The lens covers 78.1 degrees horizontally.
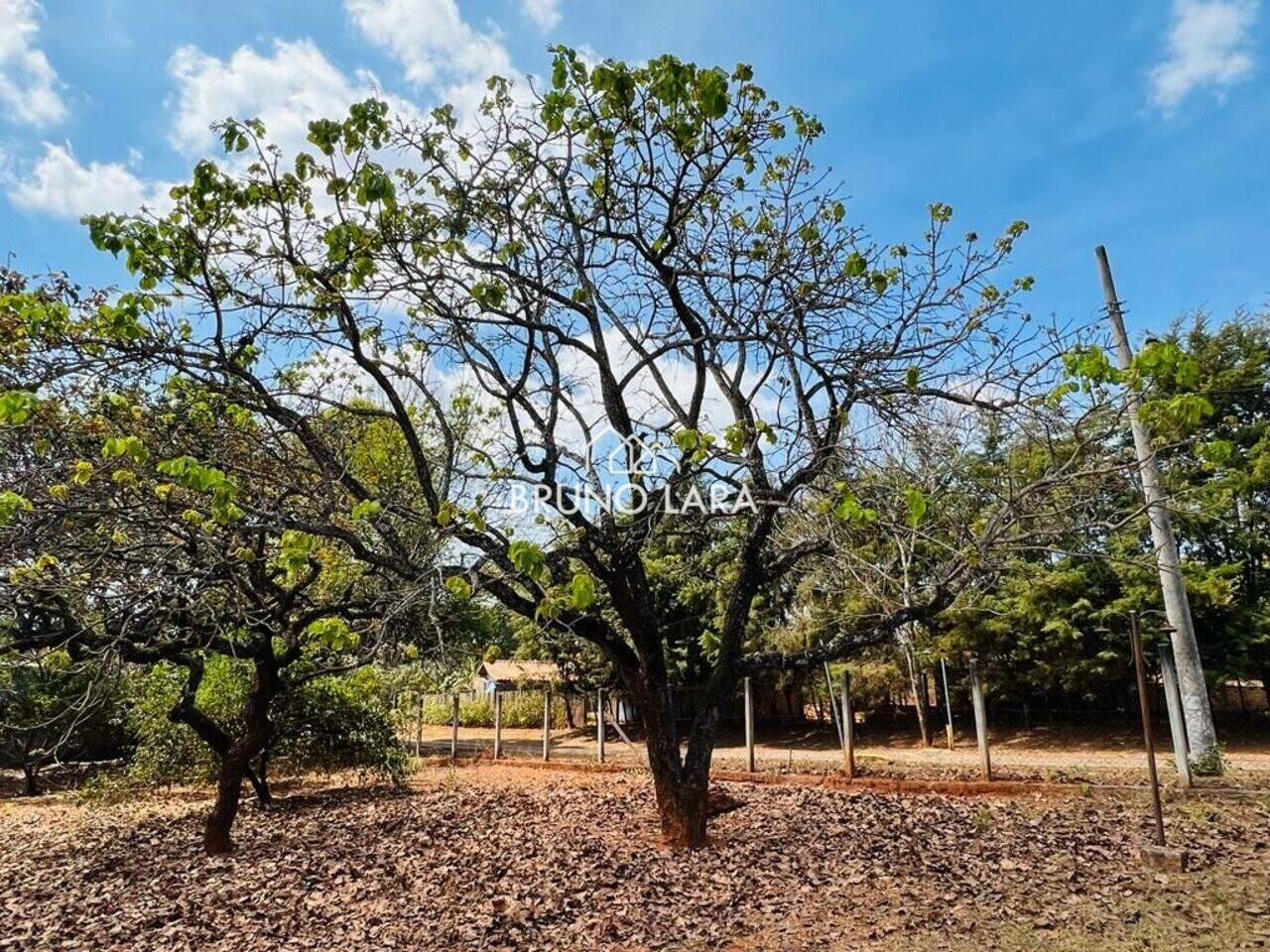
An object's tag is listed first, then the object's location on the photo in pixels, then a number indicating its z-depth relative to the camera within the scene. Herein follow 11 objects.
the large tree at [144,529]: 4.44
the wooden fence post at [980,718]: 9.13
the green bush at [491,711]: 22.67
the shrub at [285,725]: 9.99
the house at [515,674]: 20.77
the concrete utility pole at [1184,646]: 8.66
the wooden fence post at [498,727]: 14.50
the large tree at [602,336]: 4.89
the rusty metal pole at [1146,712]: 5.32
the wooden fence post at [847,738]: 9.62
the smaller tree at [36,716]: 11.96
